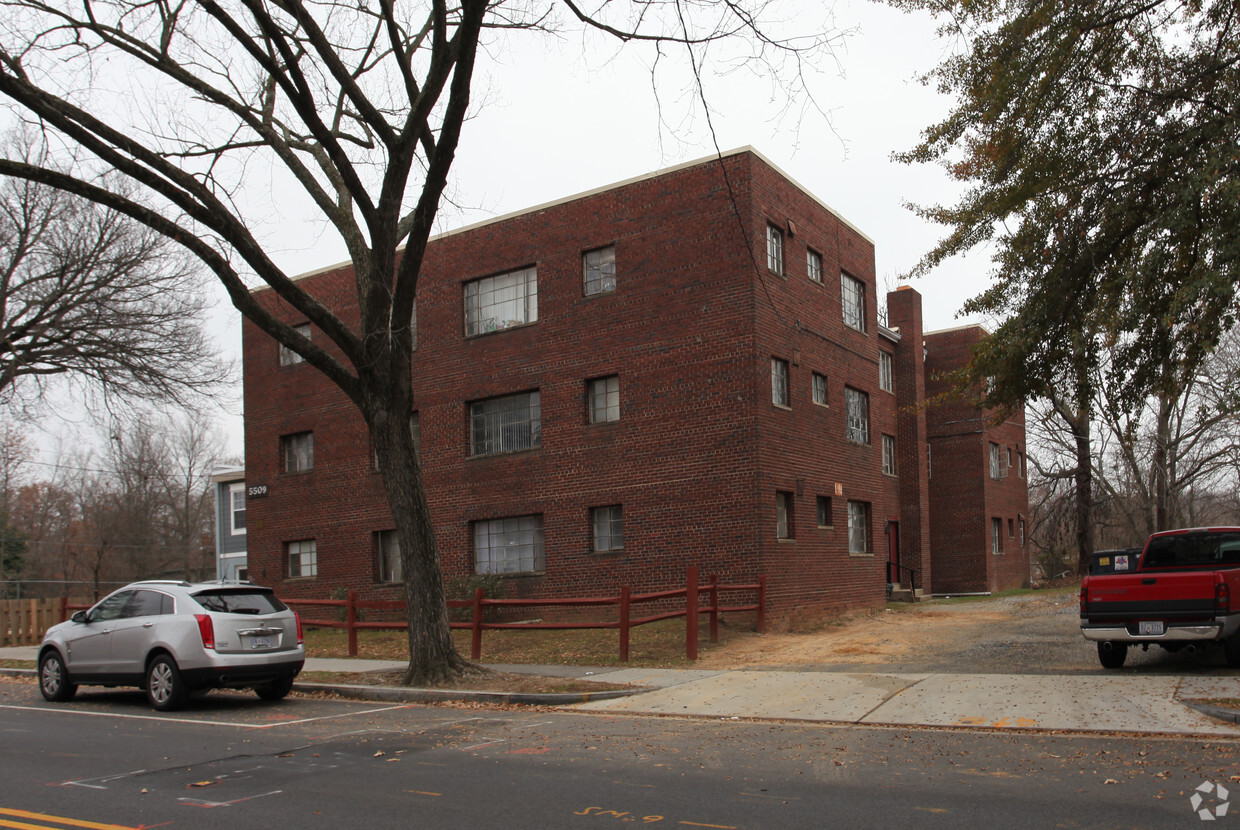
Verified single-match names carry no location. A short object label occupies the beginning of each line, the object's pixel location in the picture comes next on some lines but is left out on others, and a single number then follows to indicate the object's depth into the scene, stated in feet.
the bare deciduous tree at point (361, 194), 41.29
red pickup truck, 38.60
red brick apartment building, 69.26
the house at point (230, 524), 151.53
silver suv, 39.68
